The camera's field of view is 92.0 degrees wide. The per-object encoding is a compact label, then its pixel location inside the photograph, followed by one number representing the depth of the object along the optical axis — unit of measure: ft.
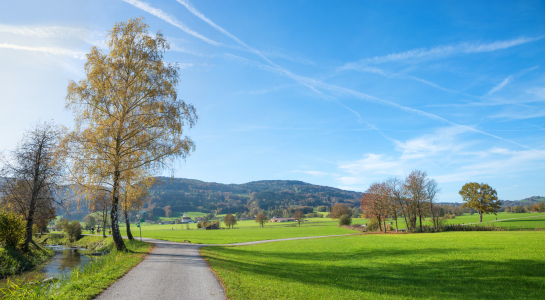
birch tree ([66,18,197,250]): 64.08
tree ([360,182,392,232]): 168.76
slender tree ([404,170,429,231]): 162.40
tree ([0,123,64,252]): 85.76
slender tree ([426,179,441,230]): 160.73
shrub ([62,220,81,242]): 159.94
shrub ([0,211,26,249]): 71.72
